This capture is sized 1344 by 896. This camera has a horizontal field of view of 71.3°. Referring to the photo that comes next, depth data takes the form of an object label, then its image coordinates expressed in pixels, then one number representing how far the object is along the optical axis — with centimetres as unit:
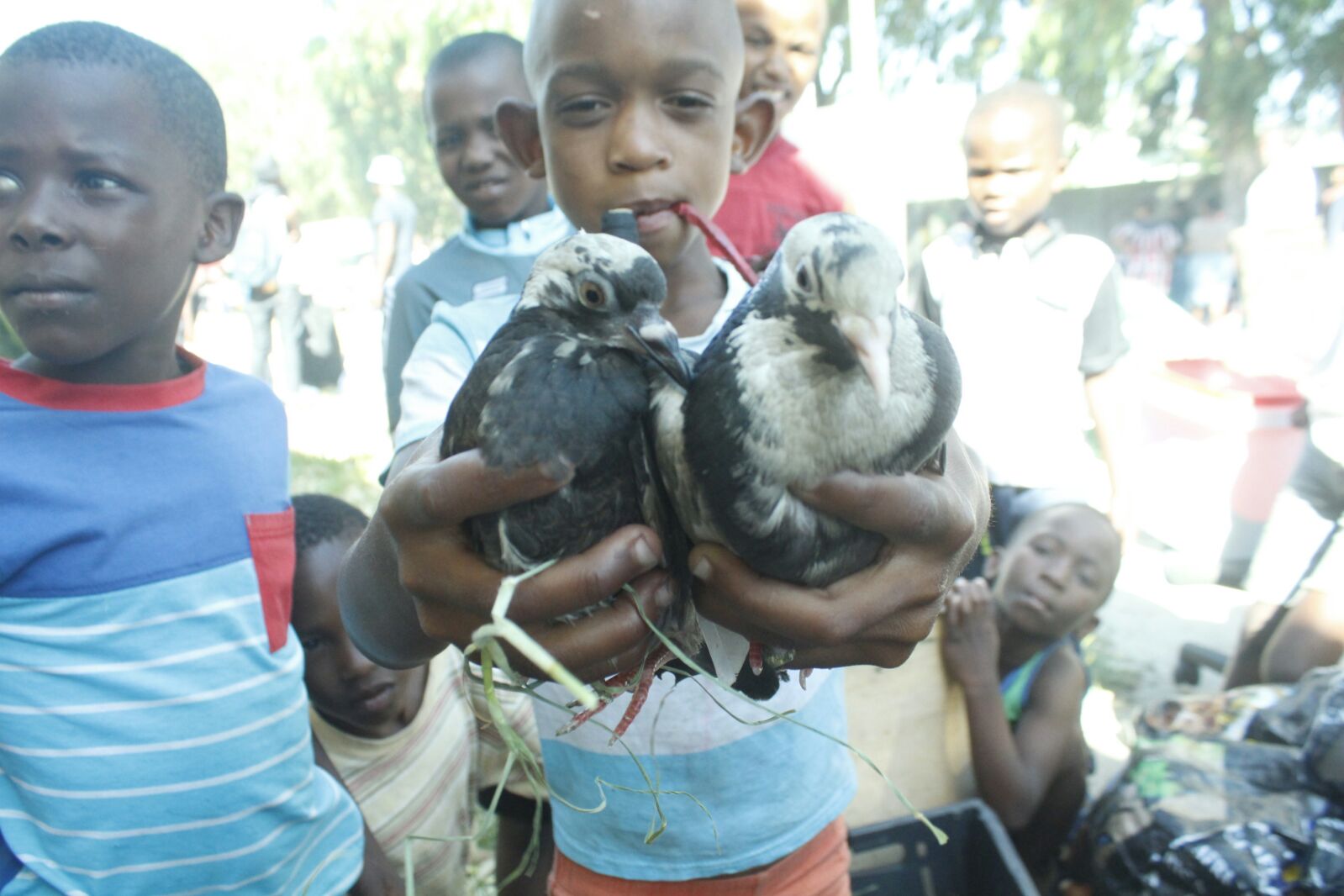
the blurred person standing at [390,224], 1061
